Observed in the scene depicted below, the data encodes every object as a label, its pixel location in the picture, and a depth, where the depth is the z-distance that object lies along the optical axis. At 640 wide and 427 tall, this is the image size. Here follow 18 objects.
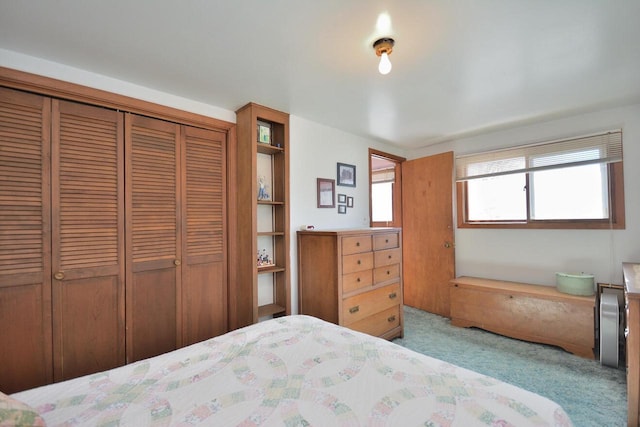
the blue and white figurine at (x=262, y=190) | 2.60
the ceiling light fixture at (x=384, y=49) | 1.54
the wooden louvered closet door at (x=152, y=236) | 2.01
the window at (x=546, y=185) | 2.67
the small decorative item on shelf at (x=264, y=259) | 2.61
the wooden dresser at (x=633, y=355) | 1.58
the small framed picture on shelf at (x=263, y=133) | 2.53
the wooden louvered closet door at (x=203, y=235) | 2.27
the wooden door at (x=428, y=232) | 3.54
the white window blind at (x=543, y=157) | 2.66
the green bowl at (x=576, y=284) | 2.58
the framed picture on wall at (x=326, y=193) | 2.96
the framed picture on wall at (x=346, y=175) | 3.19
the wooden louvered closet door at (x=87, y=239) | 1.75
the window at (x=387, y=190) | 4.12
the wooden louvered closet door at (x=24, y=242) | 1.60
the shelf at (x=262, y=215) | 2.37
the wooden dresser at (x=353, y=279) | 2.40
